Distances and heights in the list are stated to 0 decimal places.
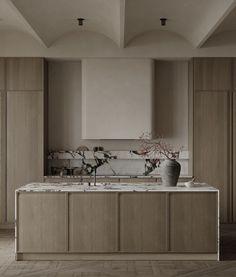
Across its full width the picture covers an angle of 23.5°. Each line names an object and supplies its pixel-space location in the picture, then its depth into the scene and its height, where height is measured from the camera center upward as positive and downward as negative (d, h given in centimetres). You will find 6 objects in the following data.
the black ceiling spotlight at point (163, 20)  822 +171
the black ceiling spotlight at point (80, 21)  827 +171
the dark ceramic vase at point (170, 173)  684 -43
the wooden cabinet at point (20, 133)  907 +6
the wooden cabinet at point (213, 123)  909 +23
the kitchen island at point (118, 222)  646 -97
